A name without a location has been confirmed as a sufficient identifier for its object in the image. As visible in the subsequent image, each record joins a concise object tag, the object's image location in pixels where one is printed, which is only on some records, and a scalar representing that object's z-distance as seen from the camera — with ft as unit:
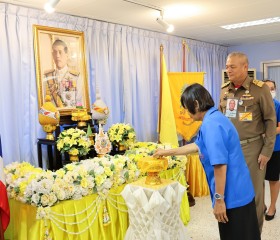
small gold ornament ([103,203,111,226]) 8.28
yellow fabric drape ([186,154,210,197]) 13.37
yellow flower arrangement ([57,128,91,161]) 9.29
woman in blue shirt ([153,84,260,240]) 5.34
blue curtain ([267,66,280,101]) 19.17
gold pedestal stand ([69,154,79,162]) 9.53
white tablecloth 7.41
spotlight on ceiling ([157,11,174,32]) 10.32
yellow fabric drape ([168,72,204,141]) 13.96
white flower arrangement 7.14
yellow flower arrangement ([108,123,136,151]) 10.74
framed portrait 10.29
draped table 7.26
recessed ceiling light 13.00
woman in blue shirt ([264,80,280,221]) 10.51
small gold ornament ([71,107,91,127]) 10.32
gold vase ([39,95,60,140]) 9.57
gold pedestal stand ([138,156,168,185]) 7.34
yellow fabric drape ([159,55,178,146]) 12.95
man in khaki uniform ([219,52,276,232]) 7.80
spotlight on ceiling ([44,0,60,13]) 7.40
